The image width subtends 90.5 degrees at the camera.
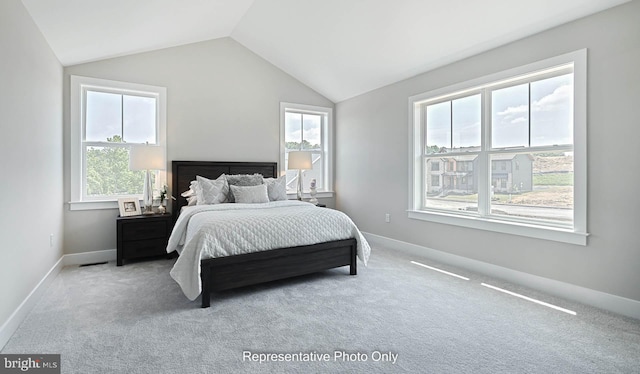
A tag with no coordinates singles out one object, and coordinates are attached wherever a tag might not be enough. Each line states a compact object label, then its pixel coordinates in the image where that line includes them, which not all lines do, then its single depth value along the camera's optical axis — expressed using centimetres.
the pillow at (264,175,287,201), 441
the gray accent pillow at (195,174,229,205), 399
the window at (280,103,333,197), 540
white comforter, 263
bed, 266
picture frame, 402
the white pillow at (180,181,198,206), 418
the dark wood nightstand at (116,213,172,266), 383
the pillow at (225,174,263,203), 434
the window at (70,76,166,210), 392
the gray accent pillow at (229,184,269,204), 403
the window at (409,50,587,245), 284
